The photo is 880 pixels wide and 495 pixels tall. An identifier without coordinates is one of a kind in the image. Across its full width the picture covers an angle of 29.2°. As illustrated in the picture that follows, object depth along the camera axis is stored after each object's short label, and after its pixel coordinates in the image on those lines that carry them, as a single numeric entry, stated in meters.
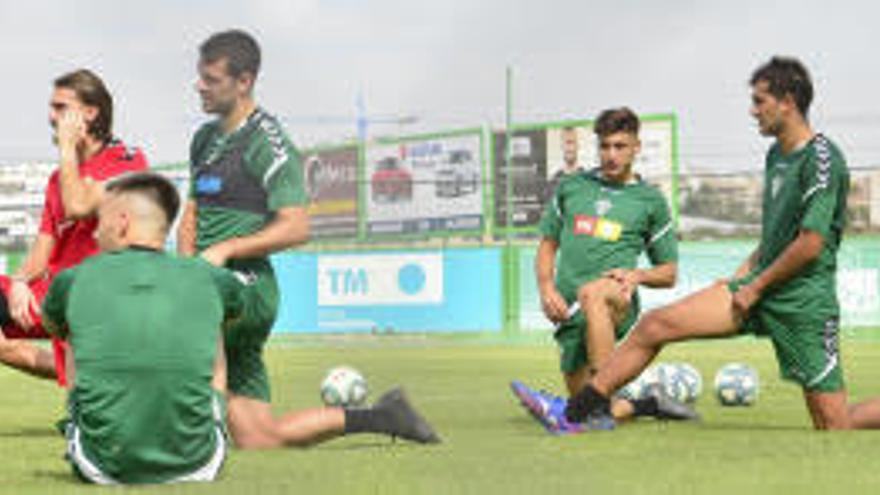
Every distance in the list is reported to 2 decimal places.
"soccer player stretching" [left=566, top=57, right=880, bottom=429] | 8.64
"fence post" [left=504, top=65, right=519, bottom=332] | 30.48
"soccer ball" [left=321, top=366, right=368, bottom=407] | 11.94
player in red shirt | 7.96
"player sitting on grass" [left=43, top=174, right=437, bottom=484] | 5.66
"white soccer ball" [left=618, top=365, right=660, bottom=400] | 10.46
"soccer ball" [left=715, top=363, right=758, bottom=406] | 11.88
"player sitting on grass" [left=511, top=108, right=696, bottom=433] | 9.84
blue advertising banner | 30.72
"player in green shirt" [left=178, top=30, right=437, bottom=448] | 7.42
